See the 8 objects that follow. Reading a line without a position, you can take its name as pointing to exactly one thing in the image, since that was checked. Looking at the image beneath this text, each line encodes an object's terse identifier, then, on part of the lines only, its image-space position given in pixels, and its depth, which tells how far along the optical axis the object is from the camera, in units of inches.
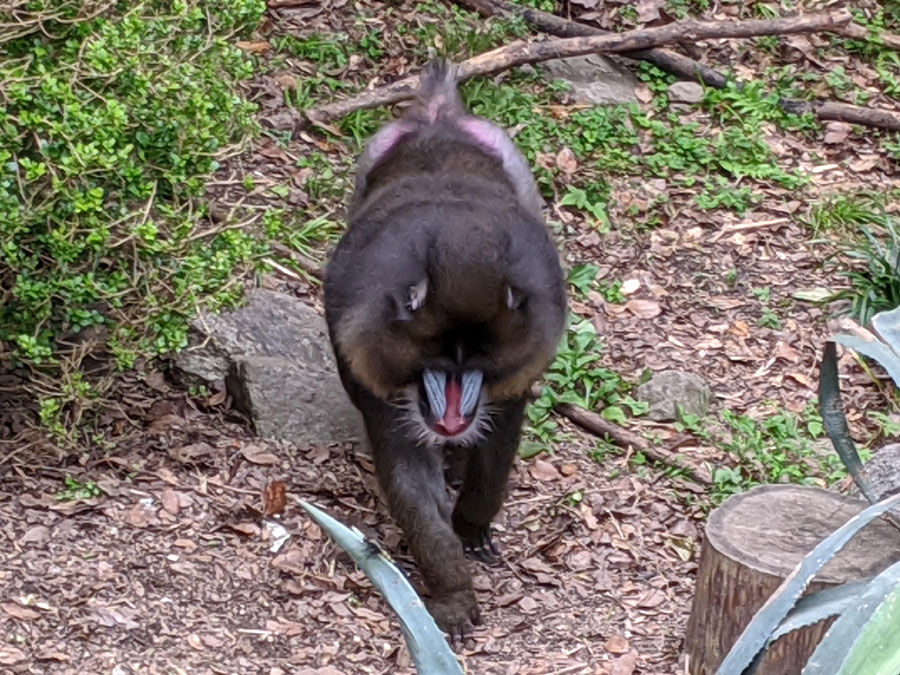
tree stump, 175.9
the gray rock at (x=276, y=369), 234.2
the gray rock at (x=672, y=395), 254.7
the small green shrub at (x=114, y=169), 184.2
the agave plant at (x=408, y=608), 118.7
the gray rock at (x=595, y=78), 335.0
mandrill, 181.8
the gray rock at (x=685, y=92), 339.9
